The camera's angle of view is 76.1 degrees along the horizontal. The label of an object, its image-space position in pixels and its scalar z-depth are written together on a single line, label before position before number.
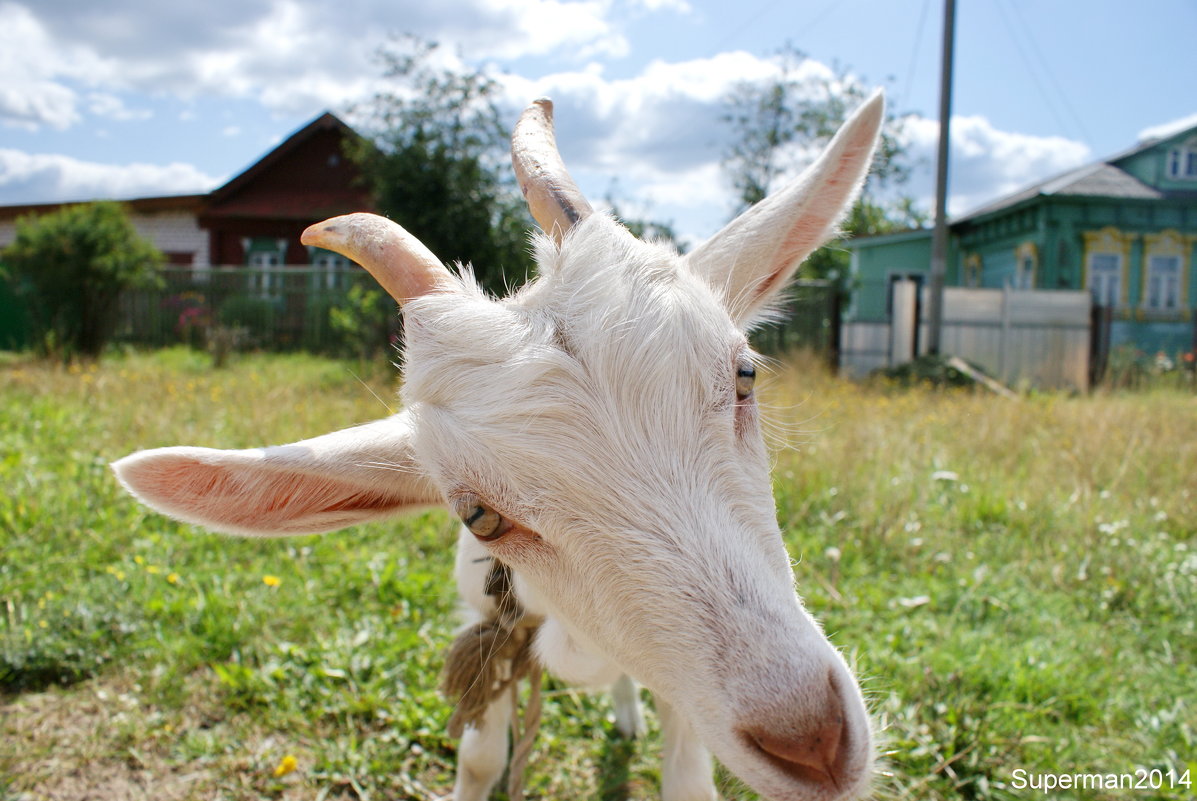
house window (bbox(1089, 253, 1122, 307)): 21.08
